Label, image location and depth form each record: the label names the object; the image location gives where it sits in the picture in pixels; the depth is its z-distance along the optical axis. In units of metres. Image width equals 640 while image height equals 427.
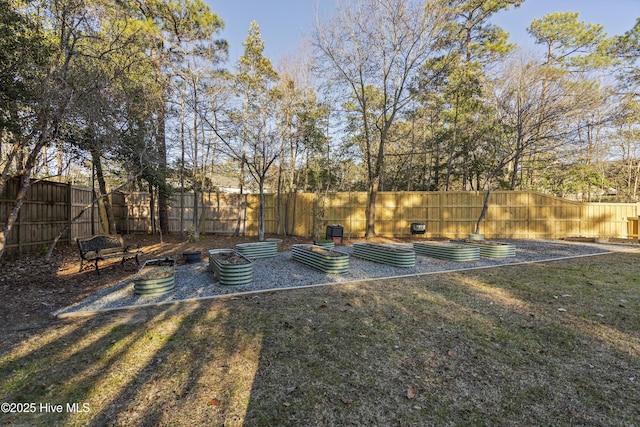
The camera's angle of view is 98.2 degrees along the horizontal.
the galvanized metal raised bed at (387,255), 6.37
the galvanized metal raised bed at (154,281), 4.21
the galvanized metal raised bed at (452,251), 7.04
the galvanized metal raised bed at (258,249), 7.20
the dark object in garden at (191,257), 6.75
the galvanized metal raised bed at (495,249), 7.48
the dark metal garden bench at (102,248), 5.56
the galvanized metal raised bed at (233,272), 4.78
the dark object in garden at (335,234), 9.95
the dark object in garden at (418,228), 11.62
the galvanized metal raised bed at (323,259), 5.70
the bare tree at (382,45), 10.09
